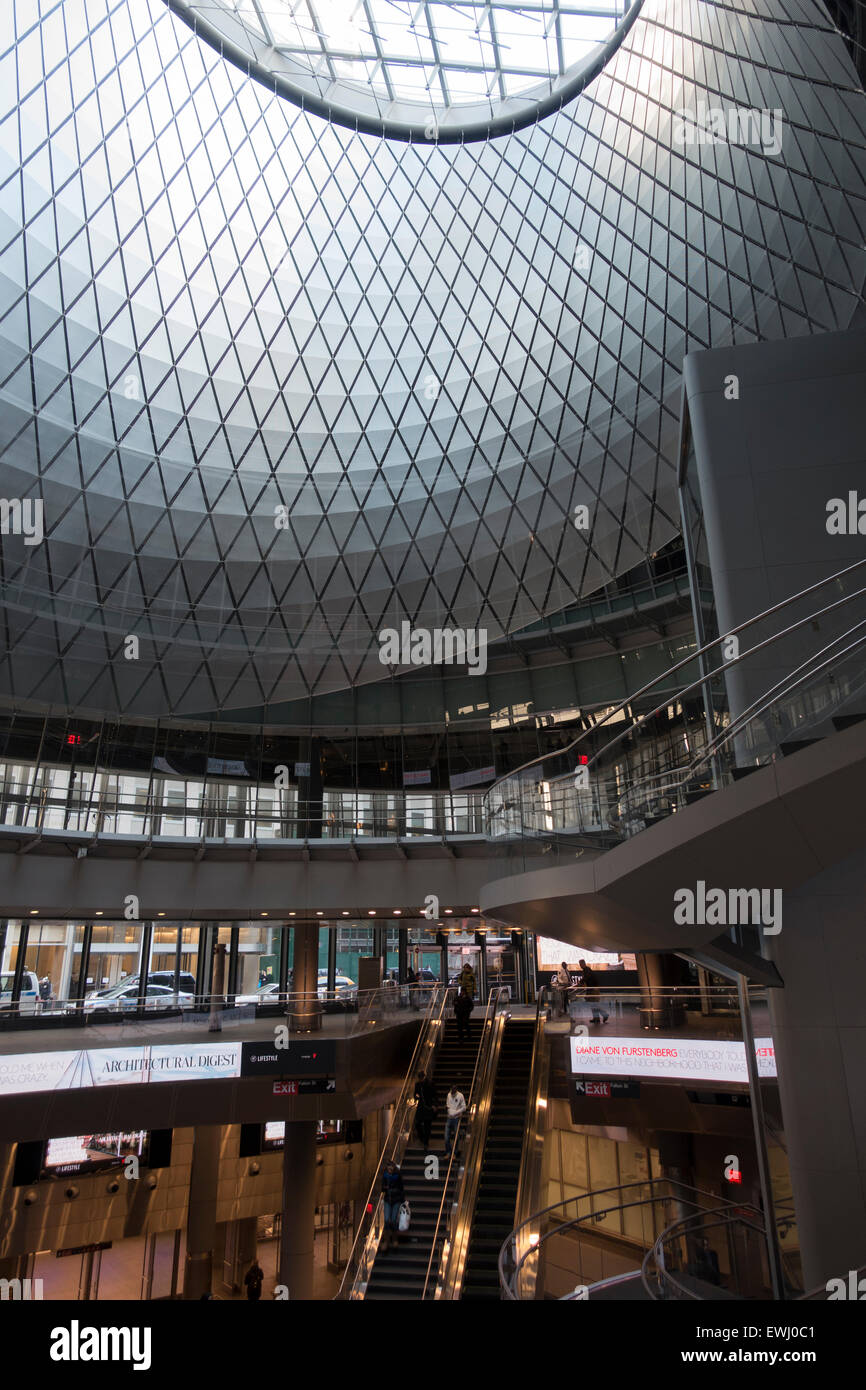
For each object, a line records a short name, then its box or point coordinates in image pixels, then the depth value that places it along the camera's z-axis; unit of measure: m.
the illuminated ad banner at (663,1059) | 21.02
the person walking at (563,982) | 26.97
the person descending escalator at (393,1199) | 19.08
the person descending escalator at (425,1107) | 22.66
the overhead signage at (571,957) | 40.19
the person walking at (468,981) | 30.21
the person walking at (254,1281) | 26.23
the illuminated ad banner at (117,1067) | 21.98
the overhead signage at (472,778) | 40.08
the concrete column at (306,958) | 35.19
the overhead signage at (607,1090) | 22.36
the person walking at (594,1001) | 25.41
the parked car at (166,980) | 46.55
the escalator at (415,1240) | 17.83
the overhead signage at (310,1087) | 24.27
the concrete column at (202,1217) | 29.72
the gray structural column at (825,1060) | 10.05
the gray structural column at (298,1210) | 26.56
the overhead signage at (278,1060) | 24.14
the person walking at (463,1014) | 28.34
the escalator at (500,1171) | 17.72
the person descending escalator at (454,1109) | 21.70
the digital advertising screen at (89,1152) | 29.16
